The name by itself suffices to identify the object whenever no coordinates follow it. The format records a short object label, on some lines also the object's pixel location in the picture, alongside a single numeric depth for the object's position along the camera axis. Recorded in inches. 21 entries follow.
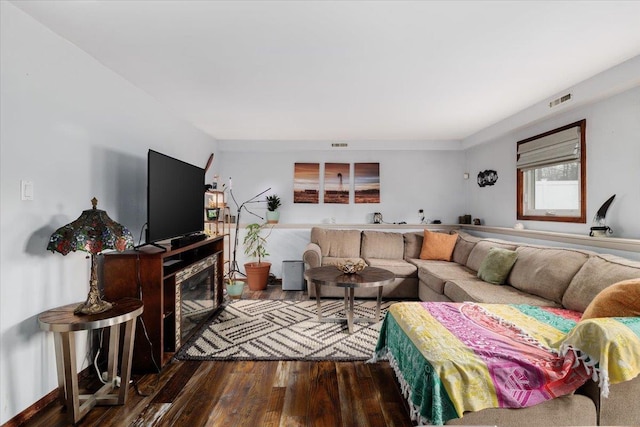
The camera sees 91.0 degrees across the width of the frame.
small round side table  66.7
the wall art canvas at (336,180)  209.8
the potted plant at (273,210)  201.5
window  121.6
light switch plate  70.4
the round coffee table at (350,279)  113.5
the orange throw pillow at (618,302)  64.2
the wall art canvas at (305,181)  210.1
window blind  123.1
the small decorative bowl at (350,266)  123.7
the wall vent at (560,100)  116.1
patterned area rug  102.2
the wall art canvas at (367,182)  209.8
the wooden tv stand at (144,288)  91.0
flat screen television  97.0
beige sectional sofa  56.7
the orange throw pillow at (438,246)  176.1
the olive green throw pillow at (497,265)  124.7
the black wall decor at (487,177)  177.3
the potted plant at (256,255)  181.6
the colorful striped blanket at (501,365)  53.8
